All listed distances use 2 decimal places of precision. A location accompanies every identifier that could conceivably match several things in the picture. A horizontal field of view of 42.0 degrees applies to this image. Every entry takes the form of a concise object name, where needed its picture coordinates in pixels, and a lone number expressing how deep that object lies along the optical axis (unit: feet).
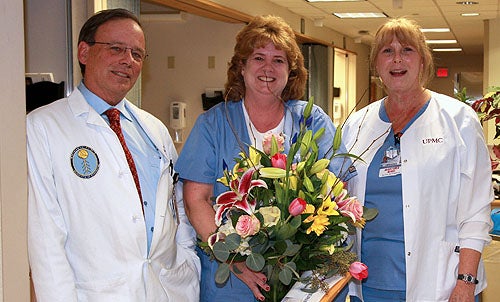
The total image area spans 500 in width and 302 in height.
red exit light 58.80
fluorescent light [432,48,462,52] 51.52
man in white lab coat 6.30
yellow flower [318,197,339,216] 5.79
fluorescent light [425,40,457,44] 44.47
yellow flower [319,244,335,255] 5.89
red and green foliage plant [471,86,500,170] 10.47
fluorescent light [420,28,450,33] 36.63
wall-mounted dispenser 25.70
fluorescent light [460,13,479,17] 30.30
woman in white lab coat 7.45
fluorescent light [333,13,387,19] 30.56
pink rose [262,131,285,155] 6.18
